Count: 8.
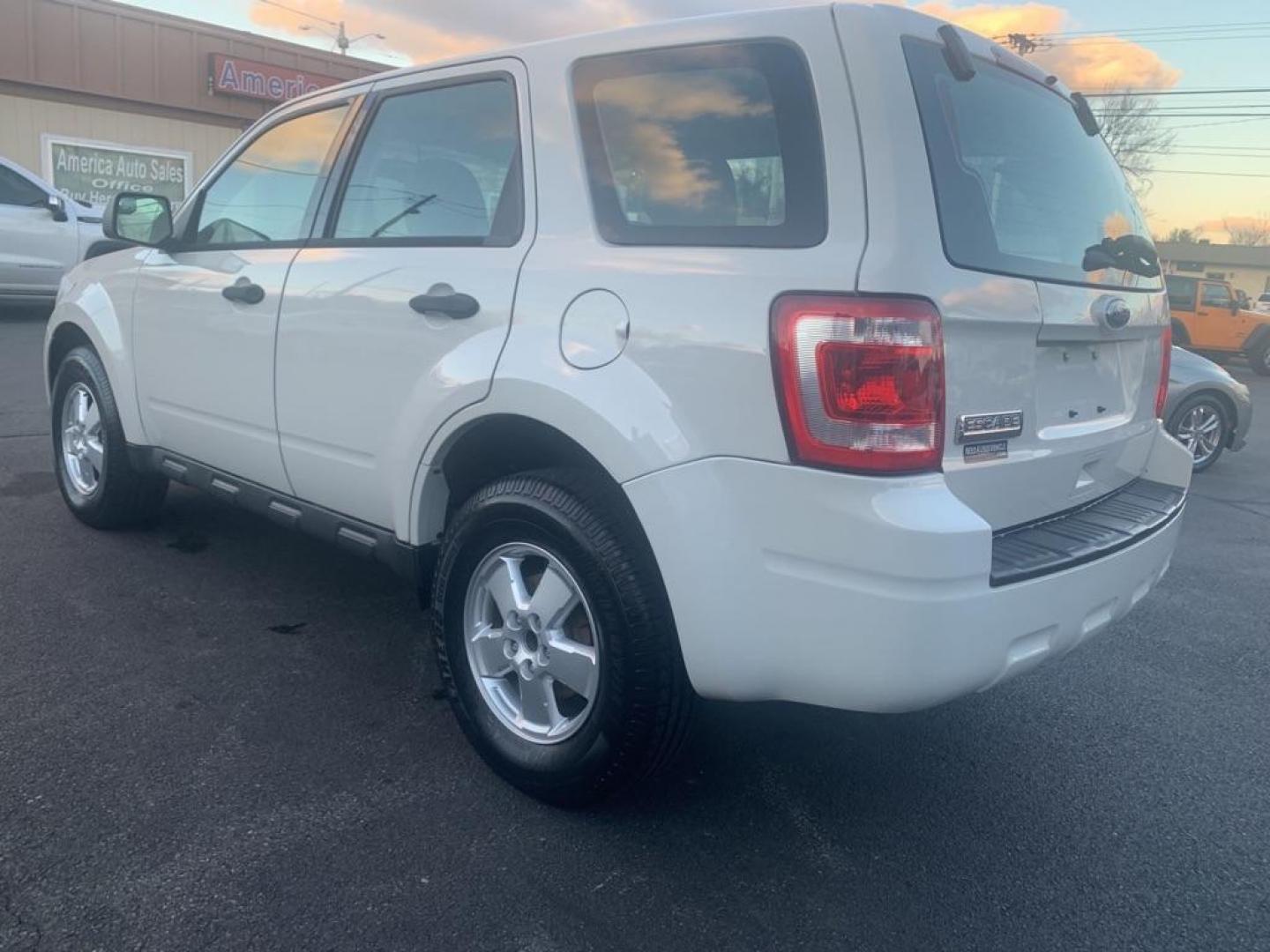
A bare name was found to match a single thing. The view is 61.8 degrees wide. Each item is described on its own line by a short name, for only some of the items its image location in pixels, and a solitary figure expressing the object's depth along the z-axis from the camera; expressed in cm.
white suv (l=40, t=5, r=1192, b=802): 220
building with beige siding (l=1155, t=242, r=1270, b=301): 5906
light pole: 3518
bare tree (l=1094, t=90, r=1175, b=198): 3669
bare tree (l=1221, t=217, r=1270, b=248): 8047
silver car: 870
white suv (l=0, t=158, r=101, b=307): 1176
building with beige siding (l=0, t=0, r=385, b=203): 1714
